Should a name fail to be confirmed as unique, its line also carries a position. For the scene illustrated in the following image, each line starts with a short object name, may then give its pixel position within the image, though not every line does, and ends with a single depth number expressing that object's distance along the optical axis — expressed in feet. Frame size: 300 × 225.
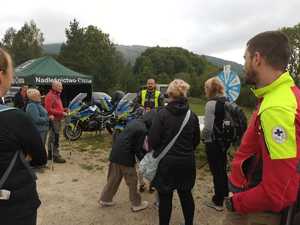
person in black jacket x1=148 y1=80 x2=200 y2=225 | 7.69
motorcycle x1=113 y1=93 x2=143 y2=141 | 22.14
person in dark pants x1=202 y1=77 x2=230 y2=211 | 9.34
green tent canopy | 31.97
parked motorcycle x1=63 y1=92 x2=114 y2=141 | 21.98
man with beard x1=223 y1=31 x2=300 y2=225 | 3.26
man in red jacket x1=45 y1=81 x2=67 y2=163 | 15.26
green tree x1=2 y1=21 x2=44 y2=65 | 112.20
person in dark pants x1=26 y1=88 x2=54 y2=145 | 13.12
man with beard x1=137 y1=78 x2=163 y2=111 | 17.80
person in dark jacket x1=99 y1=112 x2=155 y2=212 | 9.14
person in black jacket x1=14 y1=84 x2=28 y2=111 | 22.82
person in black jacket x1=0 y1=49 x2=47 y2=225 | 3.99
